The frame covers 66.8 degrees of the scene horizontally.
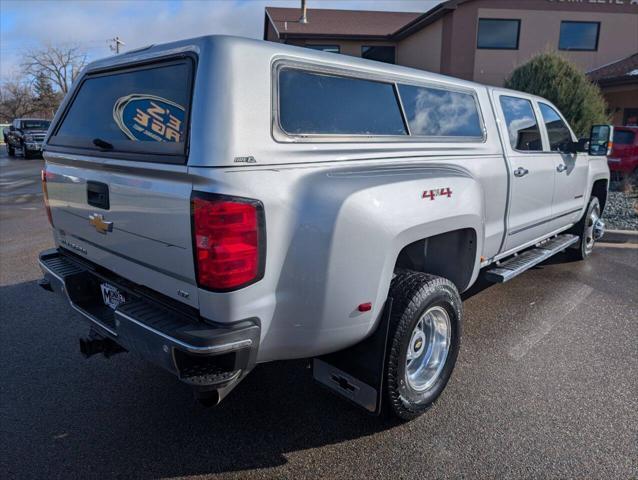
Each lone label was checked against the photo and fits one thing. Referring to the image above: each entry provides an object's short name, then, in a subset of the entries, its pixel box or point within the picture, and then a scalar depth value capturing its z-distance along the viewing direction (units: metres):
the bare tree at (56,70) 57.50
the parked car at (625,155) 11.71
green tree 11.62
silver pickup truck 2.13
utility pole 46.23
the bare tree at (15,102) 57.06
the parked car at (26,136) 23.11
